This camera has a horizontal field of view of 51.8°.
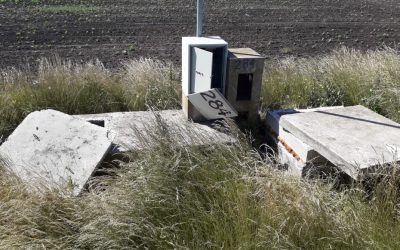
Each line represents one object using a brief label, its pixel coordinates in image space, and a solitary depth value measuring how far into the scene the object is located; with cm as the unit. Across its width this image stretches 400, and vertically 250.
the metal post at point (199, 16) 398
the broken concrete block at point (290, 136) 348
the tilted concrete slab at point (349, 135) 306
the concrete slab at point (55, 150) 315
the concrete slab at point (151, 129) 337
